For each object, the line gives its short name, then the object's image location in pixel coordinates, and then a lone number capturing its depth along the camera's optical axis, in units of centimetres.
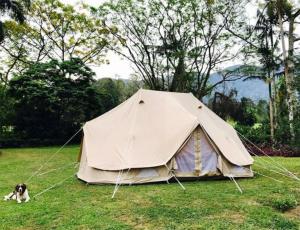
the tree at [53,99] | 1682
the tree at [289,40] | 1320
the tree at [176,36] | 1620
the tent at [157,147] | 689
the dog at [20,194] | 570
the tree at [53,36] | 1849
